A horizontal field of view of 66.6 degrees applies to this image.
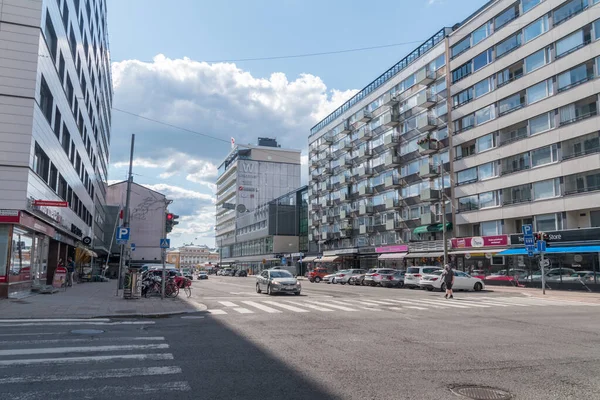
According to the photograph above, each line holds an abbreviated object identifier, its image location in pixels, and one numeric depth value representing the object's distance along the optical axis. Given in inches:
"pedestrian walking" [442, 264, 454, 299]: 917.8
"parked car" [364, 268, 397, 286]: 1478.8
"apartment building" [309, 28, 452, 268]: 1899.6
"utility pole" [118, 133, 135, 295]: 1050.7
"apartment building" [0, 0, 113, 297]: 748.6
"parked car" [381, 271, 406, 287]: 1451.8
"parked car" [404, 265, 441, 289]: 1285.7
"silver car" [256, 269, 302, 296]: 962.7
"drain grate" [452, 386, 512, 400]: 224.5
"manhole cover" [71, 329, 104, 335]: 412.2
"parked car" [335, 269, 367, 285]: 1708.9
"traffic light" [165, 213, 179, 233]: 763.7
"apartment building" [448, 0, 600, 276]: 1283.2
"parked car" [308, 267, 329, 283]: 2011.8
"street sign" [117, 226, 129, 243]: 830.5
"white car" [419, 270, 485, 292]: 1182.3
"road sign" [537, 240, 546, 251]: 1033.3
